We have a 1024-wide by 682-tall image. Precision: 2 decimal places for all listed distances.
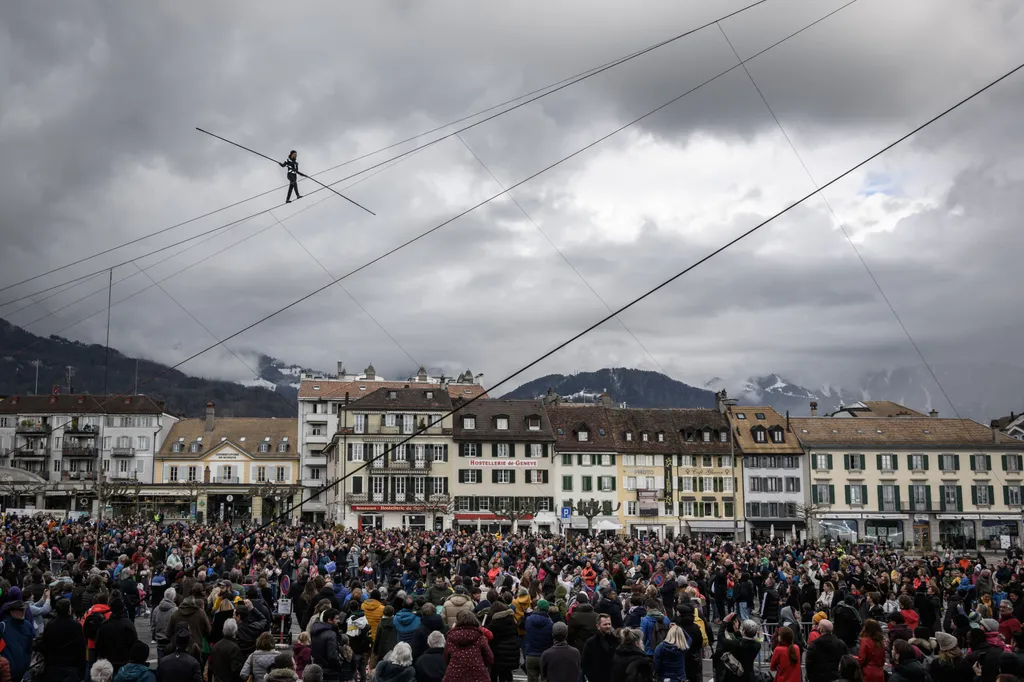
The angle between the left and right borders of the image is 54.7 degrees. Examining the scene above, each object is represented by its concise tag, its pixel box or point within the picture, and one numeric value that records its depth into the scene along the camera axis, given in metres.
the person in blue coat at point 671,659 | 12.27
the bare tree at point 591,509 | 64.64
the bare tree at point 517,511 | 72.12
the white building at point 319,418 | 94.19
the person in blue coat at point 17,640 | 11.77
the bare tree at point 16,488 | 64.62
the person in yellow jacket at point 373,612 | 15.05
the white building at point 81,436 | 95.75
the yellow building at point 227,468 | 87.25
